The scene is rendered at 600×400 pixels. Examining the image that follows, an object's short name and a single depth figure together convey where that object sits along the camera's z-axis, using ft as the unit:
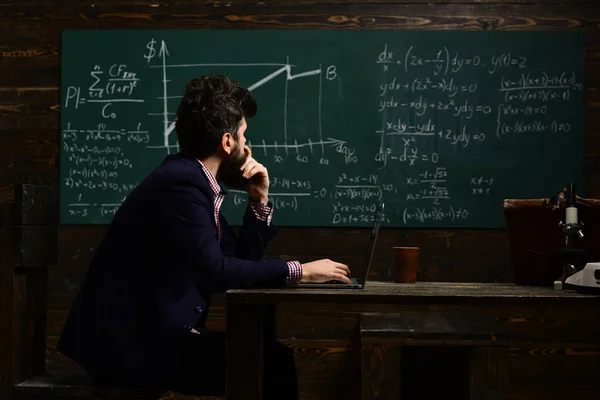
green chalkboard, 12.39
